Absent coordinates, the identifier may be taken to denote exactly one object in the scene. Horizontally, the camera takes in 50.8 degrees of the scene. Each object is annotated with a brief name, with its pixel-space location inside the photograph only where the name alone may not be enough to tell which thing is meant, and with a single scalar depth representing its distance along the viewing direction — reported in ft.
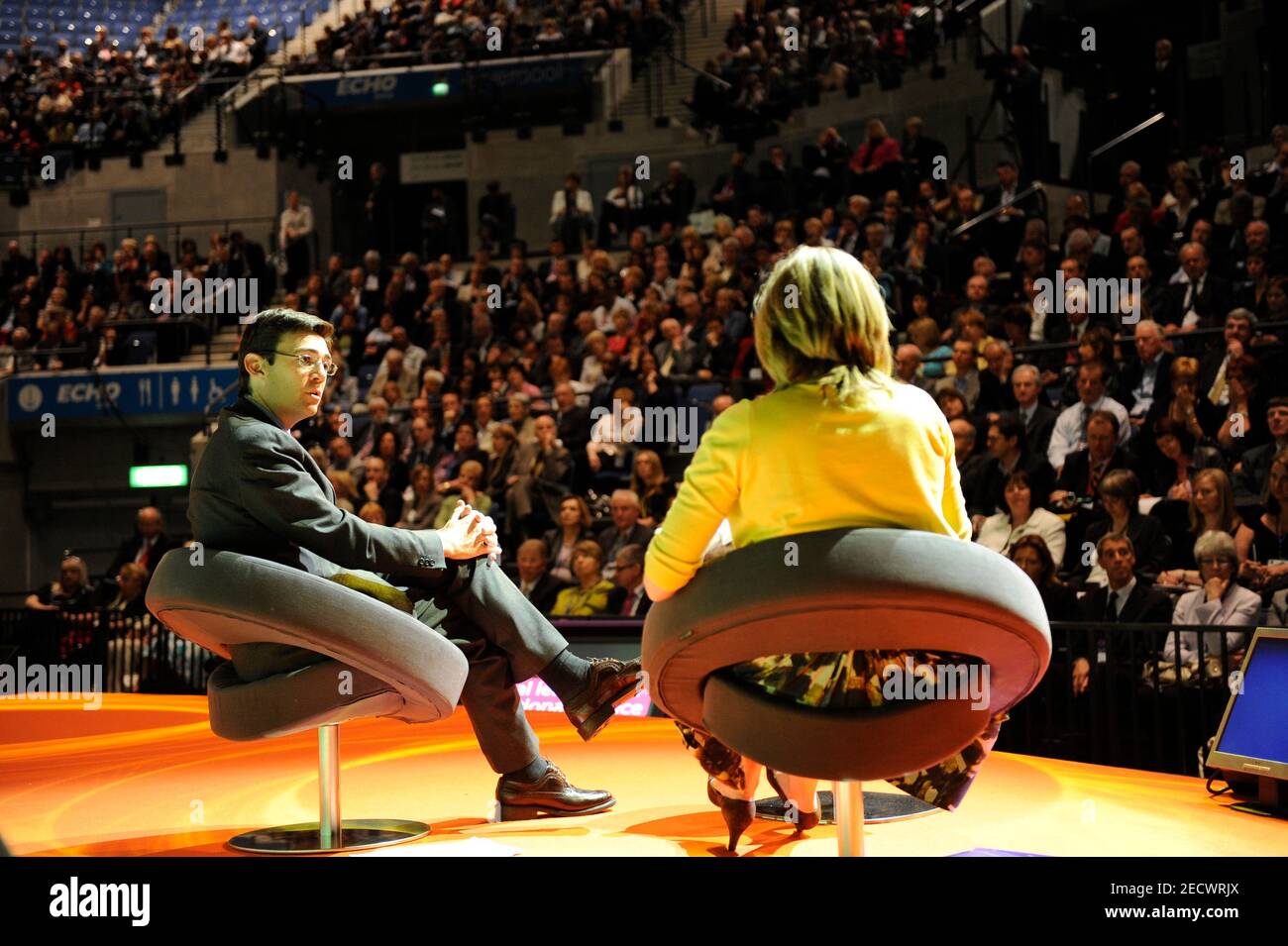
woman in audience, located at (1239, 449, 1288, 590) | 16.76
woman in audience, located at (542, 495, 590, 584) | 23.95
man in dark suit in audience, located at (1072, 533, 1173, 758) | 15.14
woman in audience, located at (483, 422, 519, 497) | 27.50
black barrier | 14.57
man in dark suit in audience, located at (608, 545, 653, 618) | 21.54
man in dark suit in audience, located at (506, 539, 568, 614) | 22.99
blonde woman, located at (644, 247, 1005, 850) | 7.03
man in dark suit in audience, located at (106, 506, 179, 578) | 30.25
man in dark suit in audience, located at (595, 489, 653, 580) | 23.20
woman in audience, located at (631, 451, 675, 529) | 24.50
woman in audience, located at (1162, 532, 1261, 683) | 15.39
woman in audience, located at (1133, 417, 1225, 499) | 19.21
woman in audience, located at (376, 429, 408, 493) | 29.55
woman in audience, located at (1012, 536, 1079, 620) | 17.06
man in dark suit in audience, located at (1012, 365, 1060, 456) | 21.77
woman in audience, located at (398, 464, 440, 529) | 27.37
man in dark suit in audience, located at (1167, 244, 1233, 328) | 23.65
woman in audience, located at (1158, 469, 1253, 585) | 17.53
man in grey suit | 9.25
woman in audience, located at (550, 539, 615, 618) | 21.77
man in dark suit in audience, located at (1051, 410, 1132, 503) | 19.81
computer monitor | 10.50
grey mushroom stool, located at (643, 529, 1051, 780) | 6.55
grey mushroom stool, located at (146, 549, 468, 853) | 8.60
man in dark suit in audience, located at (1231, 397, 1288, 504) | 19.20
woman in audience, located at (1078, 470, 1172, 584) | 17.92
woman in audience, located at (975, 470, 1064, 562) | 19.21
